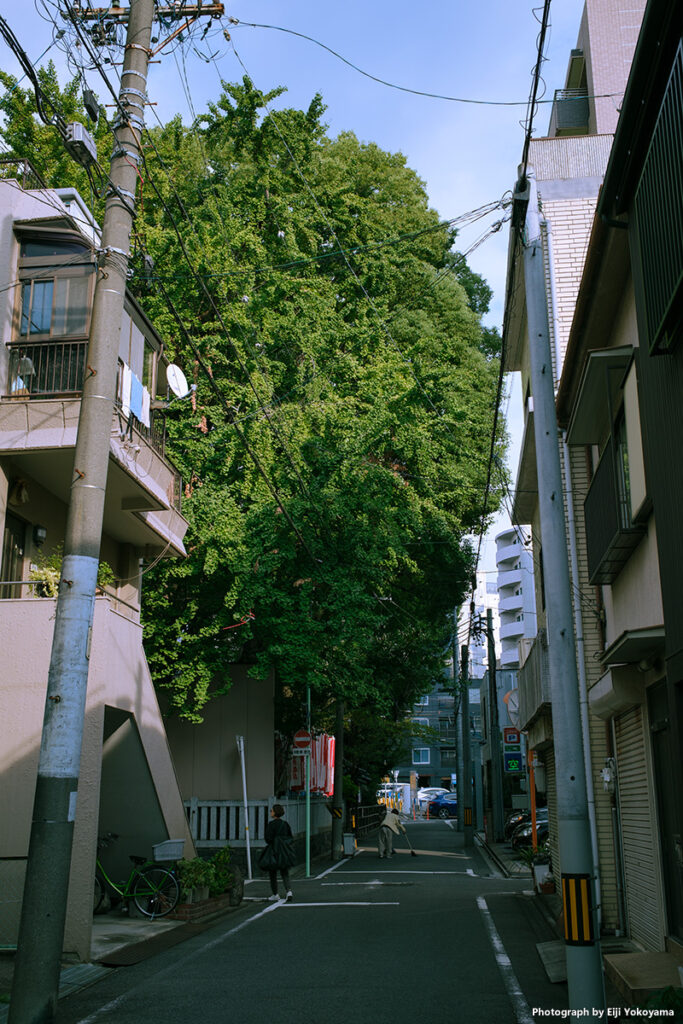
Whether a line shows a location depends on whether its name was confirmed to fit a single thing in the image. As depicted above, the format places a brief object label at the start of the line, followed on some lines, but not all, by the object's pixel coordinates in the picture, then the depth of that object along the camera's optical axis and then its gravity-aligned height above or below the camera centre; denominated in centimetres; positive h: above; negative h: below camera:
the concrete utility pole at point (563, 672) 693 +98
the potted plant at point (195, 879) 1440 -128
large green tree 2064 +837
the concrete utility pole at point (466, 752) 3234 +161
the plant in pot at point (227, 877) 1577 -138
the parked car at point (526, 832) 2880 -113
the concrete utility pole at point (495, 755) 3253 +141
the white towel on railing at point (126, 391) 1413 +589
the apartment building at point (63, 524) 1164 +415
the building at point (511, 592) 8031 +1748
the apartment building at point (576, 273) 1337 +870
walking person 1688 -101
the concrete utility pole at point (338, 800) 2789 -16
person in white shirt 2586 -98
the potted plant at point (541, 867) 1680 -129
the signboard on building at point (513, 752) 3306 +169
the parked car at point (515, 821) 3325 -88
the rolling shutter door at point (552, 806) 1689 -19
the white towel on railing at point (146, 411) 1504 +596
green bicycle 1405 -141
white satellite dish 1630 +695
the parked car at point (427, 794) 6881 +8
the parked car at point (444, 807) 6312 -76
